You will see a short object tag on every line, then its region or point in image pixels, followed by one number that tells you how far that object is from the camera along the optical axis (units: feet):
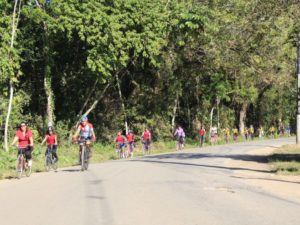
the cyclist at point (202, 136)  137.39
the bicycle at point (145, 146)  112.97
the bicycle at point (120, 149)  100.86
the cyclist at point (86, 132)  59.67
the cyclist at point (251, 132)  188.86
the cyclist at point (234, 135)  173.92
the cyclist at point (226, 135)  165.31
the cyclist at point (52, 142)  65.92
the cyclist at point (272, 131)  215.90
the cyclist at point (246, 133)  186.91
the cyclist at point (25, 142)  55.11
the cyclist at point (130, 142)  105.91
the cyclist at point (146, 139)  112.27
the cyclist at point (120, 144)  100.01
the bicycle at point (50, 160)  65.36
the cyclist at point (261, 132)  201.06
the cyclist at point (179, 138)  124.36
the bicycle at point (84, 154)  59.72
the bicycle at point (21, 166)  54.03
